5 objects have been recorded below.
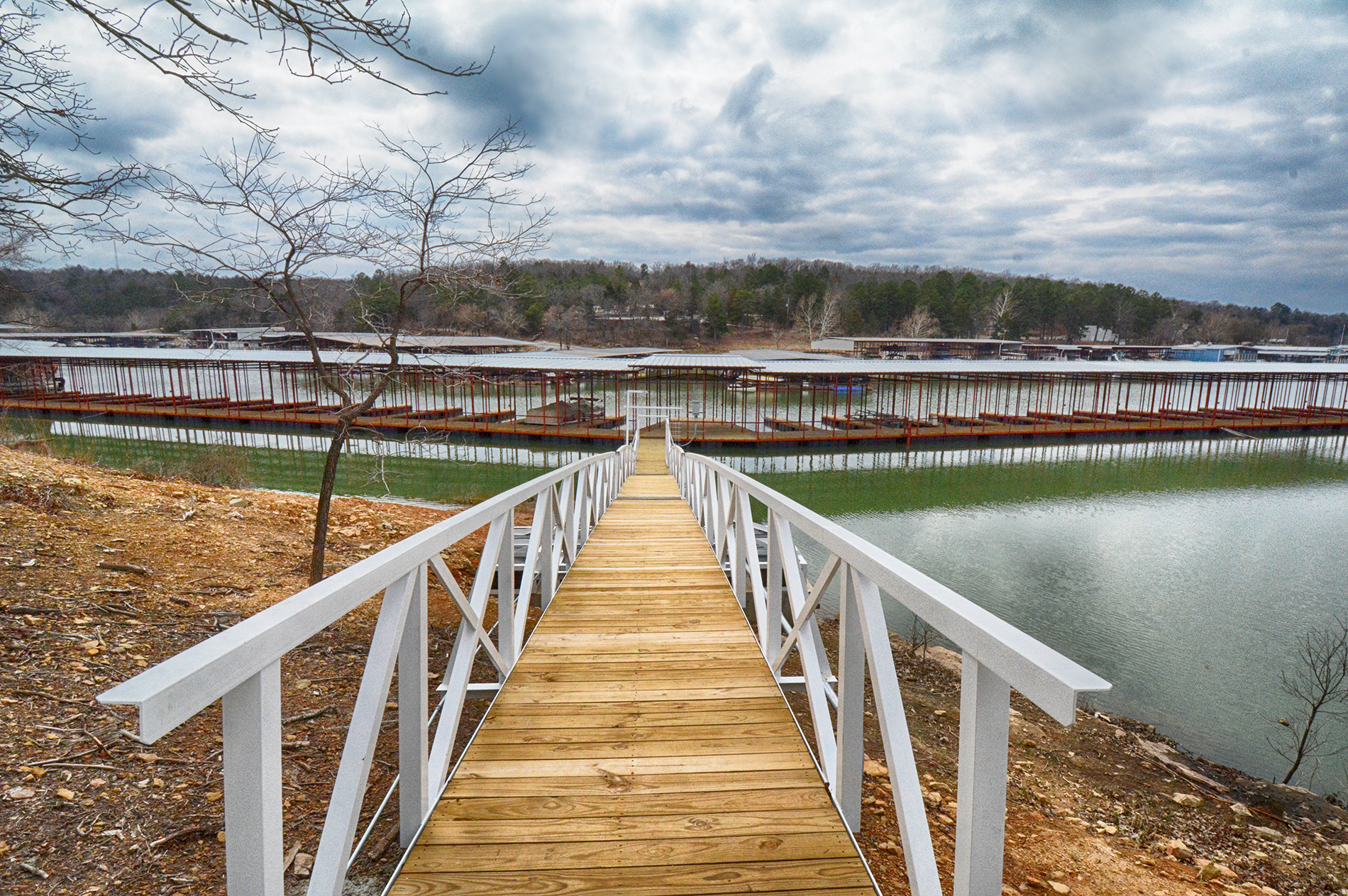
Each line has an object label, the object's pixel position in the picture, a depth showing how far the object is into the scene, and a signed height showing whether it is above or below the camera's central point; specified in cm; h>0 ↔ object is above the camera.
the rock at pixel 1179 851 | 467 -356
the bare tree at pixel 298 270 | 548 +61
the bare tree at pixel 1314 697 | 722 -425
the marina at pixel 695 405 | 2856 -300
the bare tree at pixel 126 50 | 294 +135
